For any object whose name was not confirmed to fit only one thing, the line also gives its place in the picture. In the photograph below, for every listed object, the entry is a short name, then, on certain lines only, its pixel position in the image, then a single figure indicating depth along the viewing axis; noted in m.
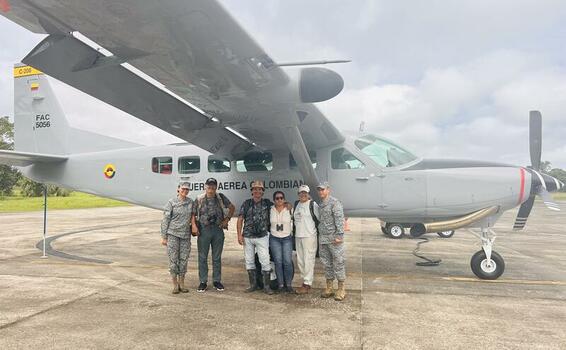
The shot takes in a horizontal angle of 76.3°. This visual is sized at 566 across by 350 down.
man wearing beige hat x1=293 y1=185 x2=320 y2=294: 5.62
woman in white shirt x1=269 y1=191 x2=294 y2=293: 5.72
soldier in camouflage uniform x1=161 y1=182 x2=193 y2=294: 5.73
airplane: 3.46
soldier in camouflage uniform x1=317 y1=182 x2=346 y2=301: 5.33
